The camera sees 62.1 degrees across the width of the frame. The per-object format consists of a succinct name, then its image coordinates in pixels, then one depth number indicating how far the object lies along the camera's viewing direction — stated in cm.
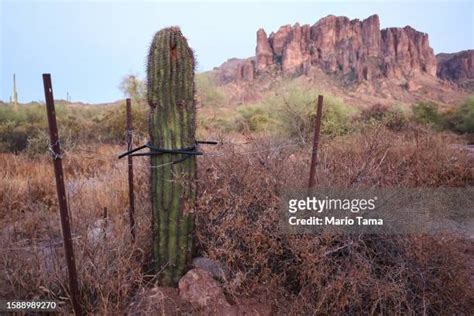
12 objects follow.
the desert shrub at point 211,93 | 2208
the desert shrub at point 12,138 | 1199
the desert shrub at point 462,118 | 1656
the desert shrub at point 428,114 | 1738
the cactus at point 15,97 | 1882
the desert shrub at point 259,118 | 1321
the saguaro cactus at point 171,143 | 339
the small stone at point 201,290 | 316
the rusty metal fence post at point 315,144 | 356
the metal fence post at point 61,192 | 273
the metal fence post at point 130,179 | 395
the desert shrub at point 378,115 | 1070
